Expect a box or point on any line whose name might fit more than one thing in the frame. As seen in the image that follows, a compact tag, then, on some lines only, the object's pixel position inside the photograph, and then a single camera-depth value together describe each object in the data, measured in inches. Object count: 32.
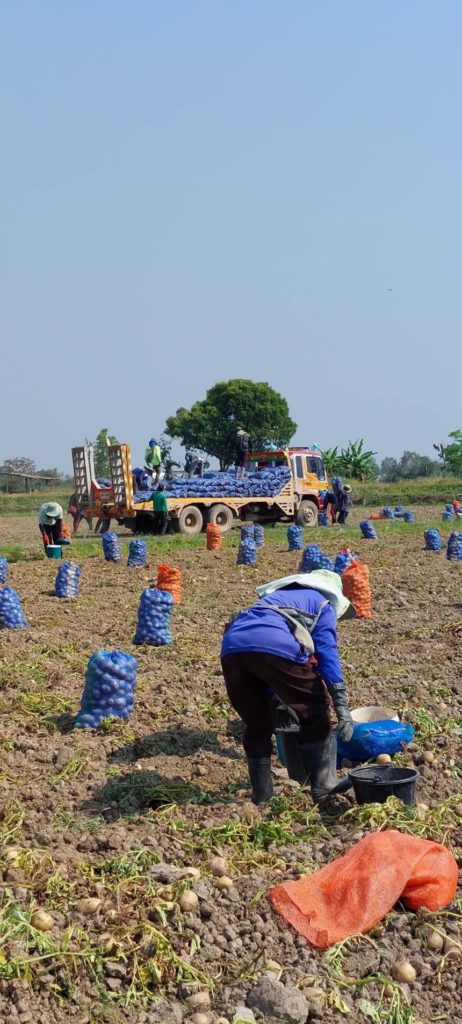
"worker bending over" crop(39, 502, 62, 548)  730.2
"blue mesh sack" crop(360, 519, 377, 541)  848.9
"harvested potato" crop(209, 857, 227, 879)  172.1
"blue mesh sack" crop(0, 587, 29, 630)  423.2
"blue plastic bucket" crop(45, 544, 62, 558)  737.0
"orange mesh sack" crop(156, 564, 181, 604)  486.0
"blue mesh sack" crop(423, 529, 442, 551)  733.3
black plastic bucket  196.5
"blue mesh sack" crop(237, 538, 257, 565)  667.4
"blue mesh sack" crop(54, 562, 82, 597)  525.7
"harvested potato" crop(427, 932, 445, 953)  151.5
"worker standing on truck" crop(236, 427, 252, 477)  1113.4
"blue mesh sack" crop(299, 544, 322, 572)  535.0
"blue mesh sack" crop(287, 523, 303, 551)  770.2
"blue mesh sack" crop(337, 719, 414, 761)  225.1
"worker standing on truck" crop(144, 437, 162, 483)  971.3
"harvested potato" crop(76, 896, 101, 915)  157.9
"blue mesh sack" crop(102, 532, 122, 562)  709.9
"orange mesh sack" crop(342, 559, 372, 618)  434.0
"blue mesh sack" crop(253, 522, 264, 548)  804.0
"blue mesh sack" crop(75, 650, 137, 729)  267.9
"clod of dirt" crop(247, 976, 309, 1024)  133.4
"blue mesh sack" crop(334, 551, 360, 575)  510.3
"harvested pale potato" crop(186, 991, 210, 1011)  138.0
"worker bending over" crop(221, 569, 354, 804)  198.5
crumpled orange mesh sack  155.6
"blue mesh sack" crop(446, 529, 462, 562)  666.8
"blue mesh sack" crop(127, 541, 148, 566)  676.1
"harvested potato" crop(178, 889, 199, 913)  158.1
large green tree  2459.4
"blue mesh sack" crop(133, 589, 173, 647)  378.0
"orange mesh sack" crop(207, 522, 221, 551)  788.5
